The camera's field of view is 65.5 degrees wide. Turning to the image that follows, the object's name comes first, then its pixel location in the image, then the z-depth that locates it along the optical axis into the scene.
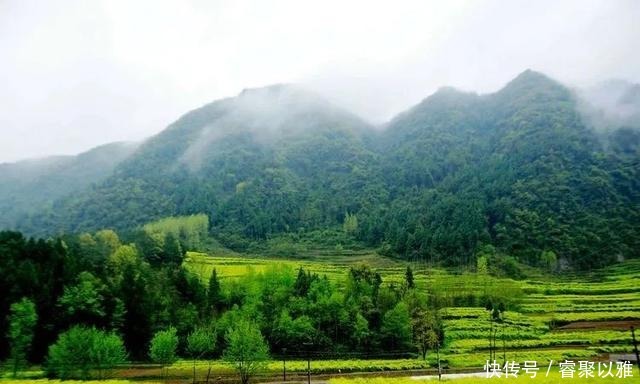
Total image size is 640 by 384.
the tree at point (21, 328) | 51.06
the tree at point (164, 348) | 54.72
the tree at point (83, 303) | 60.66
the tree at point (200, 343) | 60.38
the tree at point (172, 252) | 100.06
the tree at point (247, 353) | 51.69
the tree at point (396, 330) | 68.94
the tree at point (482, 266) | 104.46
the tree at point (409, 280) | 84.06
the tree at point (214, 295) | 75.44
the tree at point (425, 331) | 65.25
